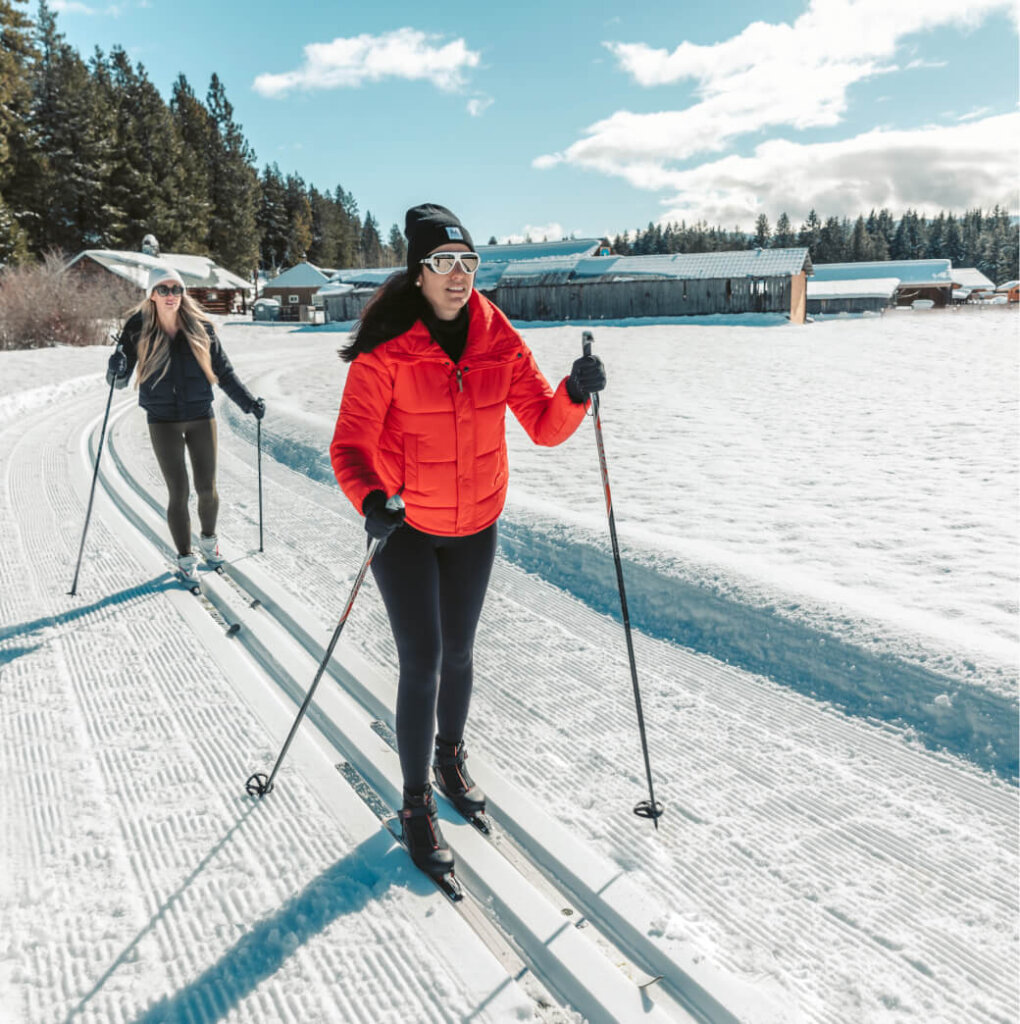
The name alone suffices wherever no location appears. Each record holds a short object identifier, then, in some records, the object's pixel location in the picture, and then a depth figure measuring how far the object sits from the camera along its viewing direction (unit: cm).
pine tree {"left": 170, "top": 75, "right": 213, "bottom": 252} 5531
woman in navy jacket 466
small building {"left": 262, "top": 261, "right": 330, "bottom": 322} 5772
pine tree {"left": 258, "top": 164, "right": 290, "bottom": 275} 7569
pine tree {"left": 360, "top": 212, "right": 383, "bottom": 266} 11638
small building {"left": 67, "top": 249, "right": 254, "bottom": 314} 4188
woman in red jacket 228
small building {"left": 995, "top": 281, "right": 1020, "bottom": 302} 8456
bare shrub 2230
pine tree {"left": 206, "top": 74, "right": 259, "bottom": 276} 6350
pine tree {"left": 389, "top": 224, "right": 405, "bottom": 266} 12612
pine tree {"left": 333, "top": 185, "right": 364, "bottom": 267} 8800
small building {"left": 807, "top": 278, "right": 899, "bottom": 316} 5444
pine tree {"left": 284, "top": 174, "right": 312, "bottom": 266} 7888
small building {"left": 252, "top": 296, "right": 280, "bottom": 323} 5047
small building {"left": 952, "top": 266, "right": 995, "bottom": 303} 8604
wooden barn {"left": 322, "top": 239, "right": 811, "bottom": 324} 3297
